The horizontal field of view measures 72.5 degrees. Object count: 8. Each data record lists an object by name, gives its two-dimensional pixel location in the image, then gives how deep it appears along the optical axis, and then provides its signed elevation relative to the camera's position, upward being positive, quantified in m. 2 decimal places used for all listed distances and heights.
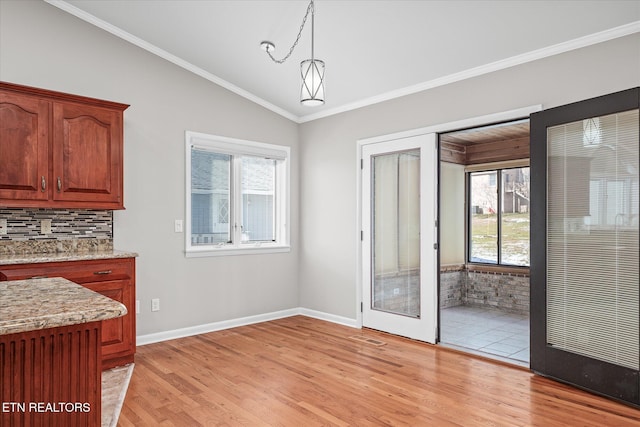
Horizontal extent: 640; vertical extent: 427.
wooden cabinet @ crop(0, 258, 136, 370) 3.28 -0.57
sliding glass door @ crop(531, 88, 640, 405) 2.92 -0.22
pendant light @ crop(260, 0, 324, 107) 2.53 +0.76
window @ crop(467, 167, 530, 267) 6.43 -0.05
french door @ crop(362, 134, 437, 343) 4.27 -0.24
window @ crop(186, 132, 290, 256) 4.72 +0.20
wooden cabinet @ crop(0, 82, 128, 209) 3.27 +0.51
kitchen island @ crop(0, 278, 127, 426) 1.23 -0.44
